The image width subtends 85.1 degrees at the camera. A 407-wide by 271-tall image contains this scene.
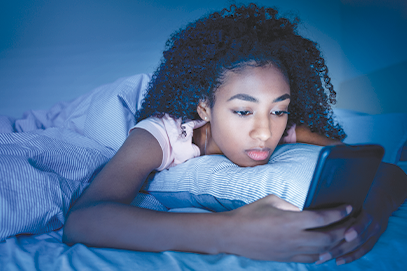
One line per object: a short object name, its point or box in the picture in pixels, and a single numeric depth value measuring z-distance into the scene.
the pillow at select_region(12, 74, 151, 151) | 1.05
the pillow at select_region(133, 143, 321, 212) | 0.59
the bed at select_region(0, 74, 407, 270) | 0.45
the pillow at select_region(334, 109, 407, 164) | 1.14
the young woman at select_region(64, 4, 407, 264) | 0.43
